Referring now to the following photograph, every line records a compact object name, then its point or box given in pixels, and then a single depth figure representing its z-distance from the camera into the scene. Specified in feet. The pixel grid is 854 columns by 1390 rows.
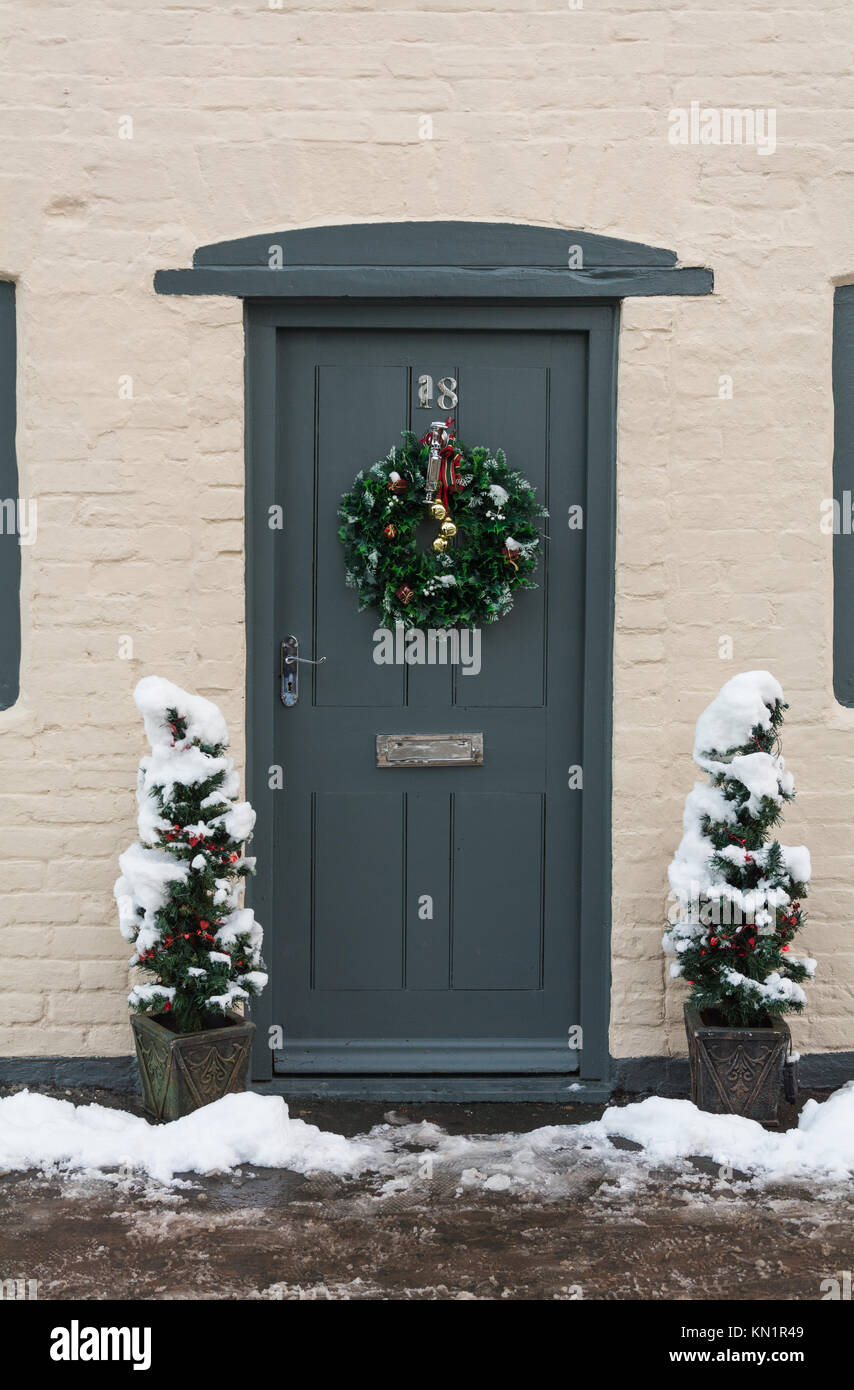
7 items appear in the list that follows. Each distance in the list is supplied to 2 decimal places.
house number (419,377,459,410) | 14.69
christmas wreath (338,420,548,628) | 14.20
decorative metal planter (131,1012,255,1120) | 12.79
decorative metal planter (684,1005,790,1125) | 13.16
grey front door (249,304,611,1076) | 14.67
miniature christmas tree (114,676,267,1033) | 12.99
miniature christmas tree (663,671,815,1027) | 13.15
